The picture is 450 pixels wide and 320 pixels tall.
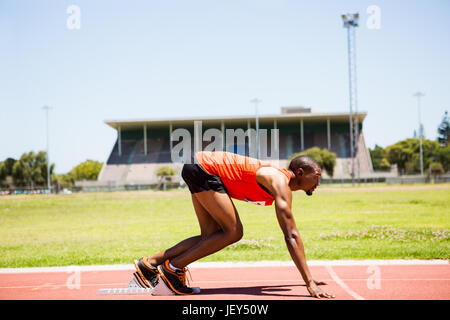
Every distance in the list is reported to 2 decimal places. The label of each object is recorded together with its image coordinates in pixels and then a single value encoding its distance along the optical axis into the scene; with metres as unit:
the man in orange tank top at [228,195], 4.46
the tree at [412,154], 83.53
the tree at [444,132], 101.56
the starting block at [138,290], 5.02
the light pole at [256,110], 62.78
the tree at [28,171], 37.97
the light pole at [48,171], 55.36
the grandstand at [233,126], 69.00
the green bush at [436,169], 63.97
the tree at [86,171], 100.89
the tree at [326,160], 56.78
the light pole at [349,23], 51.03
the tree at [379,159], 96.88
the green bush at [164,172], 61.44
